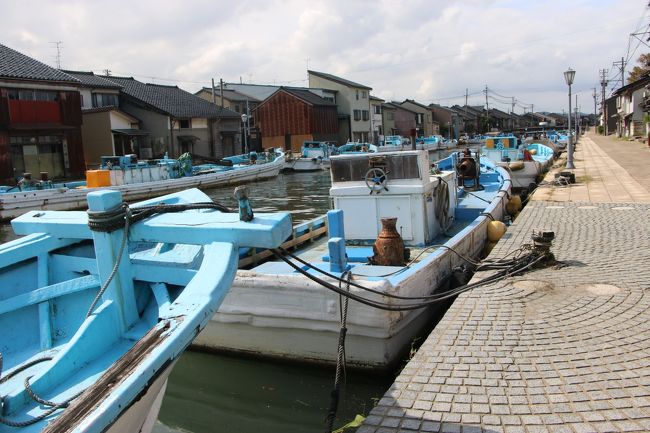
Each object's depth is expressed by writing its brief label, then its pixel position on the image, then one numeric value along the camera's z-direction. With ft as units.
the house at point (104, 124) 113.80
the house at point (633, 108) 144.56
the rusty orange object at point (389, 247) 22.35
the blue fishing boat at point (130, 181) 70.95
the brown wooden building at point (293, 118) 166.09
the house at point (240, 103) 168.96
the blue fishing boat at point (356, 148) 128.47
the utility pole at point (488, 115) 300.81
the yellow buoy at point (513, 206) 45.34
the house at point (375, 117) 194.44
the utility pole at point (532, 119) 391.73
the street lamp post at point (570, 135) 59.77
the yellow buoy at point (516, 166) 63.10
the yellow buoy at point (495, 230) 31.32
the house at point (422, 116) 243.60
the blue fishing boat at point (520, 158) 63.57
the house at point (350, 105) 184.34
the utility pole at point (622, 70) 221.83
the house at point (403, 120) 233.76
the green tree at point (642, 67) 168.81
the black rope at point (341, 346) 13.83
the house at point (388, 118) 214.48
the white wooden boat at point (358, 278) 18.81
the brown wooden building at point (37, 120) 86.07
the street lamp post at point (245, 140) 147.74
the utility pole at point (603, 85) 244.91
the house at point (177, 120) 126.11
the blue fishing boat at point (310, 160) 132.46
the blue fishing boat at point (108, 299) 8.25
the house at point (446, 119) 266.77
